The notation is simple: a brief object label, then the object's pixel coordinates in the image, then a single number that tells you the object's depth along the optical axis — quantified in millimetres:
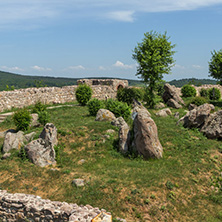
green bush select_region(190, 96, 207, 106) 30609
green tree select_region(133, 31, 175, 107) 30719
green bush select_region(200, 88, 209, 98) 43406
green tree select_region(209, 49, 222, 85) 38969
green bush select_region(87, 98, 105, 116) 23062
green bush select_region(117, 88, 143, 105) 30859
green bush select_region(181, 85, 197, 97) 41031
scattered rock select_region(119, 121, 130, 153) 15906
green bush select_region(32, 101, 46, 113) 23825
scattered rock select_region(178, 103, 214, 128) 19297
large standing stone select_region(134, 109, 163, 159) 15023
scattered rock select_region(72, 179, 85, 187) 12349
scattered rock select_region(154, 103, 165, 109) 31369
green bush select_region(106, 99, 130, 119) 21406
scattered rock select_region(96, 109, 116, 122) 20234
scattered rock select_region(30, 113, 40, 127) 20886
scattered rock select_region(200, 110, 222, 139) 18388
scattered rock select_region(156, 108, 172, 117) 25500
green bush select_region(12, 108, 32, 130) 19734
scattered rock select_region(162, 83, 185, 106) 33438
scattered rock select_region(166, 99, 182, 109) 31688
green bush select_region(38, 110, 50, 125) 20438
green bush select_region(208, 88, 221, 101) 43228
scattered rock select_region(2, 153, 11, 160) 15383
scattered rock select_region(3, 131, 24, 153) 16250
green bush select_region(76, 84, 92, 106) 29823
